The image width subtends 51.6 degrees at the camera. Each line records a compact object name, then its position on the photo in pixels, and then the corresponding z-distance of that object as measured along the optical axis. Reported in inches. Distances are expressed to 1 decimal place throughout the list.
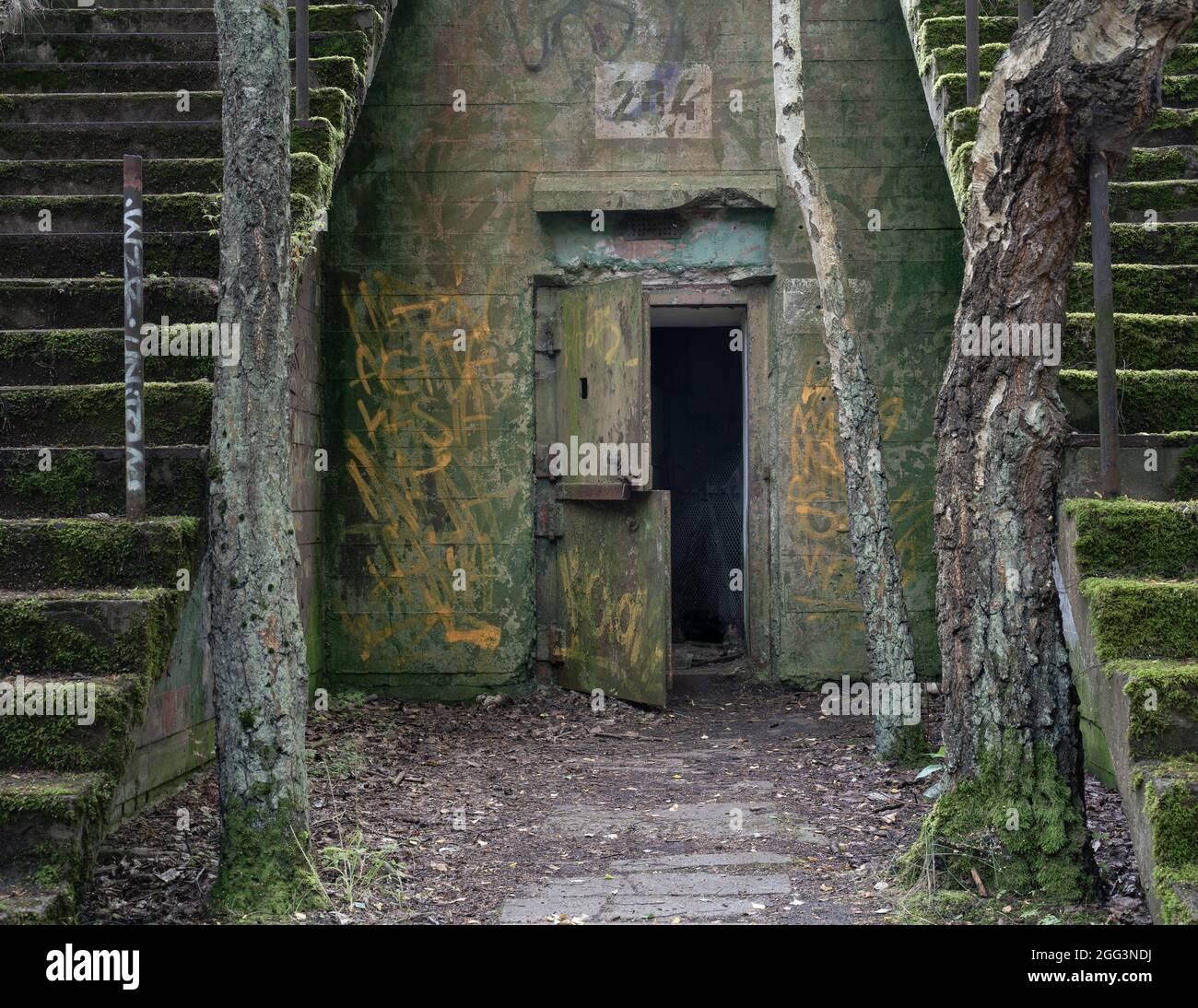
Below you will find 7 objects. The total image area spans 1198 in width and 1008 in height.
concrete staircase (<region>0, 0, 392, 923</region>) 134.6
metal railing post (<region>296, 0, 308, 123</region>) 237.5
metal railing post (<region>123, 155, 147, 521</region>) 153.2
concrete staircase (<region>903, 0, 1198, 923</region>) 128.0
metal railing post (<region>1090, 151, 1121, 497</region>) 153.9
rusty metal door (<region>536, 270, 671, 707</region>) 297.7
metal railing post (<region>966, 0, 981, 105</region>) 235.5
